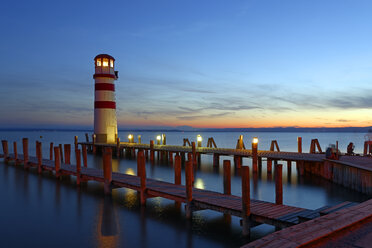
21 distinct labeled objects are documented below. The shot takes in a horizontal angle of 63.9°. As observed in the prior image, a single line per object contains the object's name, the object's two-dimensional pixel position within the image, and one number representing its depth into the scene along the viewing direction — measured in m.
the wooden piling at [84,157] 24.02
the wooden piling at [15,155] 28.35
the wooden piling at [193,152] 25.77
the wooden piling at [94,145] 38.82
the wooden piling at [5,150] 30.43
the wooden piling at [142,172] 13.02
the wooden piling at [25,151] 25.63
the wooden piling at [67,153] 22.50
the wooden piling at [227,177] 11.56
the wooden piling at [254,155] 20.88
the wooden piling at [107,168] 15.01
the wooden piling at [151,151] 30.24
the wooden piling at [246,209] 9.09
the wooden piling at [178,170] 14.32
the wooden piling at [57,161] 19.95
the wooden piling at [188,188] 10.98
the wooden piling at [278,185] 10.29
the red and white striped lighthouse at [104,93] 35.53
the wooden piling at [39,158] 22.78
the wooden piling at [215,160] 26.75
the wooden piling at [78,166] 17.71
